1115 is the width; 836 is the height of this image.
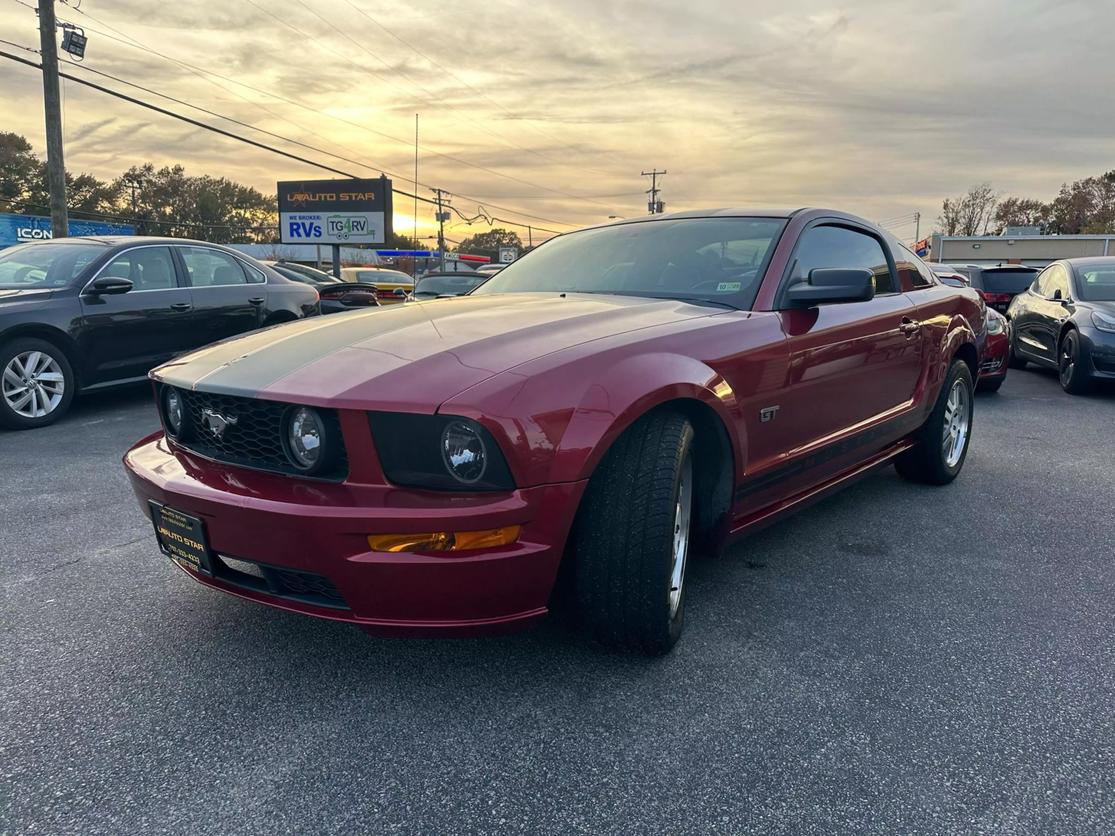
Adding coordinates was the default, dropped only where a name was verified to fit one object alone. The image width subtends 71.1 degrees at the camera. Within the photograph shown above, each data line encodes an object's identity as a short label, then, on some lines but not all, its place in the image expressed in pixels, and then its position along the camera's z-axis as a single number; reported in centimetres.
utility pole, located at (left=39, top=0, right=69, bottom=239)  1470
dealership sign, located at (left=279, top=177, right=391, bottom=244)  2106
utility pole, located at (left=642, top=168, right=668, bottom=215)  6836
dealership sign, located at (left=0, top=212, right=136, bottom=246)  3322
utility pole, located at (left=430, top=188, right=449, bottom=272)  5176
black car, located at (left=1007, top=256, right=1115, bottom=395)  734
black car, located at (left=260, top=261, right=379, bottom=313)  626
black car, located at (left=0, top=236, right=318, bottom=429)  570
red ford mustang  188
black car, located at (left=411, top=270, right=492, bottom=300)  1060
